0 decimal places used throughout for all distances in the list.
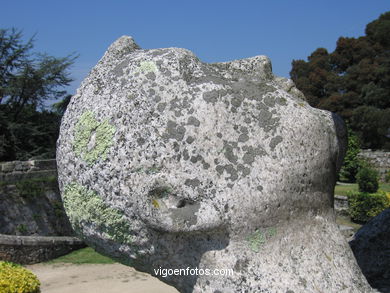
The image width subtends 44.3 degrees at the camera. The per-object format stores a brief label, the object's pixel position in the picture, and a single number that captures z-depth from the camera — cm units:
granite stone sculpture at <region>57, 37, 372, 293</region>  193
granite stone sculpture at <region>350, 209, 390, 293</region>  289
